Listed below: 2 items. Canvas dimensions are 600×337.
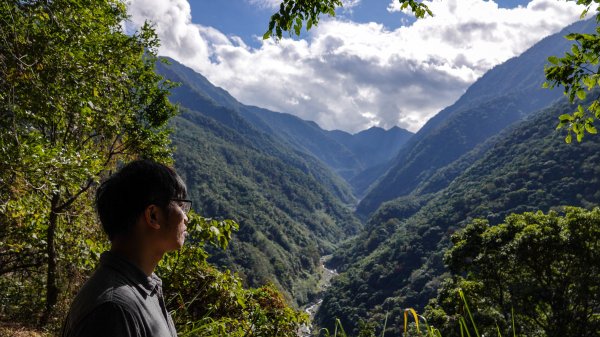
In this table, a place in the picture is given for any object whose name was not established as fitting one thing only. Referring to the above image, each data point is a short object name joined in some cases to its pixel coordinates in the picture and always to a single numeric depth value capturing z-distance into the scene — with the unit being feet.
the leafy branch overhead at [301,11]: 11.96
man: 4.97
